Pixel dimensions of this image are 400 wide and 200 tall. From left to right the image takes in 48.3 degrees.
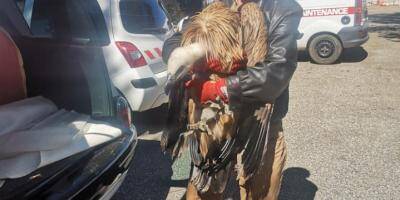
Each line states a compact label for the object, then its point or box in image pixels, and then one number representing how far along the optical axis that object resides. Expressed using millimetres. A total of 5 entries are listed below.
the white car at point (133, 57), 4695
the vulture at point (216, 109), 1778
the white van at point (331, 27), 8594
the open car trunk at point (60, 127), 2125
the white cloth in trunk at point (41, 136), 2201
